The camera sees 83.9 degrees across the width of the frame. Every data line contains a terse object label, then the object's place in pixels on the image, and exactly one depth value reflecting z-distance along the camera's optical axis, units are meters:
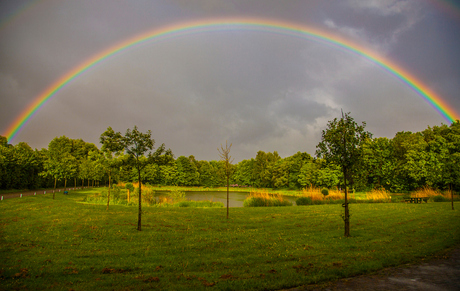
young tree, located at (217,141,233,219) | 23.20
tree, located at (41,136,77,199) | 39.88
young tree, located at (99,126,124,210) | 16.67
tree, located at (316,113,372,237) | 14.23
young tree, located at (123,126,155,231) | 16.70
